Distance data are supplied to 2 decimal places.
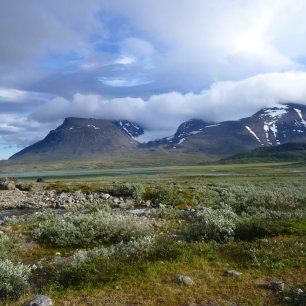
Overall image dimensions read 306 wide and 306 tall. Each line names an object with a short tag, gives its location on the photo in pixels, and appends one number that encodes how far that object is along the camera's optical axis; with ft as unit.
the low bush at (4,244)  53.65
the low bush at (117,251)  44.65
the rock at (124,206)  120.11
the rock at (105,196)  141.90
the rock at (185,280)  37.47
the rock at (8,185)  182.48
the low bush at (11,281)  37.40
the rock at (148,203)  130.10
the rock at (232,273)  39.61
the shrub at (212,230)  54.80
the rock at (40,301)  32.70
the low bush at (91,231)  62.28
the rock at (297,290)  34.33
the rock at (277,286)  35.73
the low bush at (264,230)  55.88
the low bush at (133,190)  139.95
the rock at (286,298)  33.30
